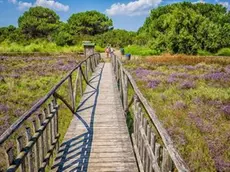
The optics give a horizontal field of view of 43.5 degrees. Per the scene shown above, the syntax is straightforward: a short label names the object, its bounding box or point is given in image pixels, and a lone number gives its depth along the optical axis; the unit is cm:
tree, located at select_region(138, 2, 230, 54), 4172
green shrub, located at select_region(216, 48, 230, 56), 4512
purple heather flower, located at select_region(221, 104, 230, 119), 1015
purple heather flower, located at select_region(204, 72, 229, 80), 1879
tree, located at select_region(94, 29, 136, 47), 5981
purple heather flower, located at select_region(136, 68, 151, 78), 2073
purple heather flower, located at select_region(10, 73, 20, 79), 2004
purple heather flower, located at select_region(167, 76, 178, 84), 1747
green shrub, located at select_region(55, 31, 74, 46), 5322
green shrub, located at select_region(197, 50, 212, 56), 4363
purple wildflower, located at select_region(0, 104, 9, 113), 1101
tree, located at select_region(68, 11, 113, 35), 7688
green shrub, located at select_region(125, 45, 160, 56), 4431
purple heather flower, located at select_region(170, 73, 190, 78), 2012
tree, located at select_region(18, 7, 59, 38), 8175
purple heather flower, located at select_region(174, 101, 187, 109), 1116
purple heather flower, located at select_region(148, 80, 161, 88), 1606
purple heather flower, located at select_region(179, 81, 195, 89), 1554
